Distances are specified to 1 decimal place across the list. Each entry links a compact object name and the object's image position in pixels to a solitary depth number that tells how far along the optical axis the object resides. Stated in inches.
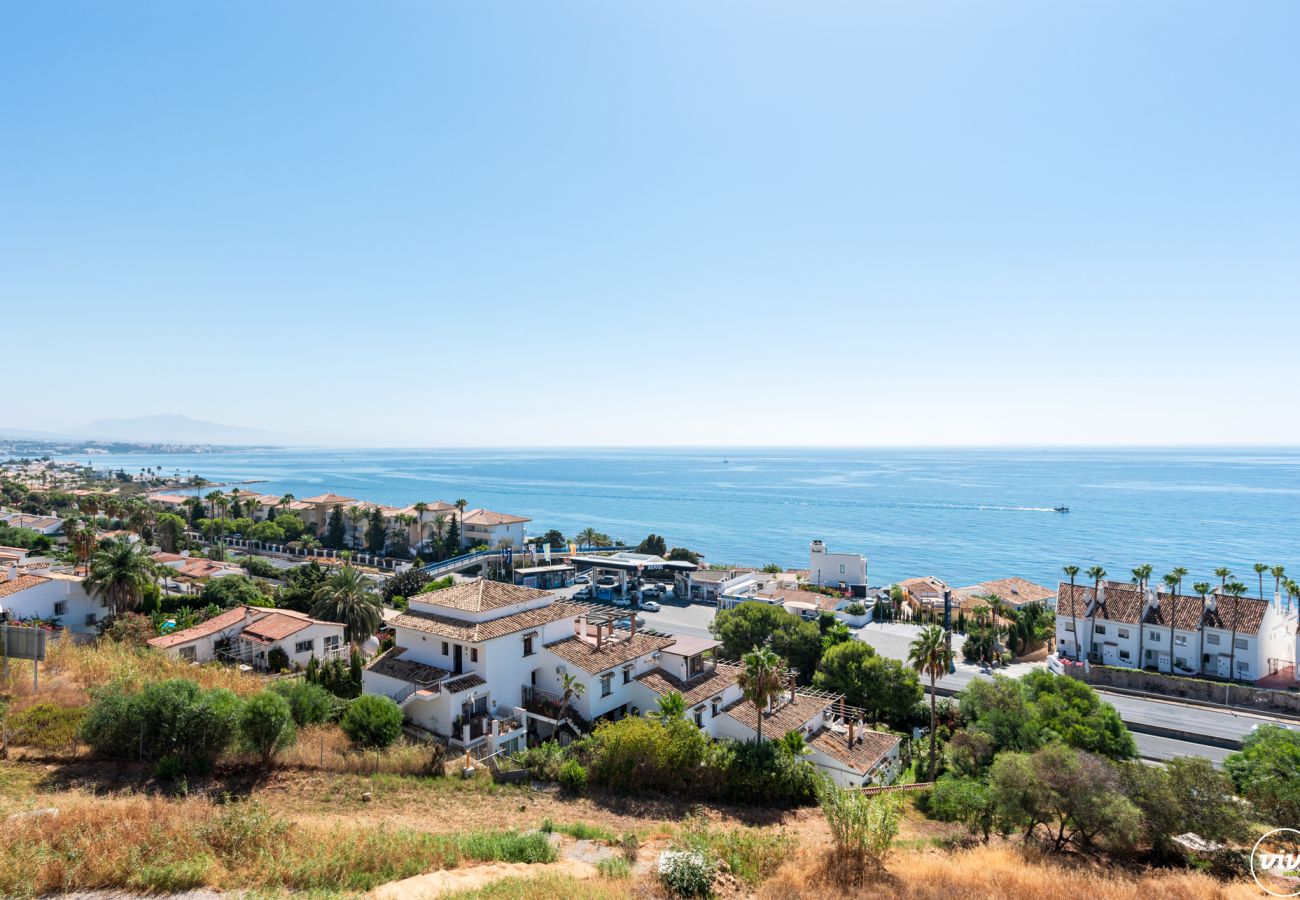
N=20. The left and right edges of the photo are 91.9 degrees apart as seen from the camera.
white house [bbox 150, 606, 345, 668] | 1424.7
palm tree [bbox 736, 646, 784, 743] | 1085.8
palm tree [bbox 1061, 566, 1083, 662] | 2041.1
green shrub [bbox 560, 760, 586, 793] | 952.7
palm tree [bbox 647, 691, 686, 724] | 1094.1
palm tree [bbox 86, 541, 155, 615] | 1553.9
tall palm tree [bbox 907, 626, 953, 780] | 1230.9
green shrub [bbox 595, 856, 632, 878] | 612.7
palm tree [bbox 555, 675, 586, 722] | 1193.4
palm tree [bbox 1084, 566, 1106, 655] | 2038.3
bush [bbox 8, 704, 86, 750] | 844.6
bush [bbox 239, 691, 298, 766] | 858.1
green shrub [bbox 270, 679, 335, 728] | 1040.8
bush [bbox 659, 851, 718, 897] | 580.7
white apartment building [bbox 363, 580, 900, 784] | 1142.5
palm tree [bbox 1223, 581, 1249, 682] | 1840.6
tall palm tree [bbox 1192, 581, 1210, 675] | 1894.7
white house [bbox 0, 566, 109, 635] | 1531.7
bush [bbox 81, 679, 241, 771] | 834.2
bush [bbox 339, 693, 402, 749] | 992.2
